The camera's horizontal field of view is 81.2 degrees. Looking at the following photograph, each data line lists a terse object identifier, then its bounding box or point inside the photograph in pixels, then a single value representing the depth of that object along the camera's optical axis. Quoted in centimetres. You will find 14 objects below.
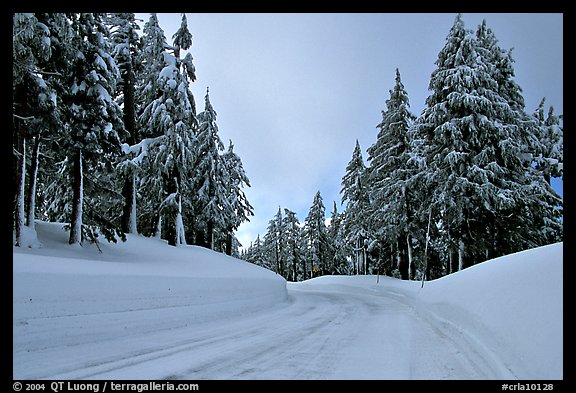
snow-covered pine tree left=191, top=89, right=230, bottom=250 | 2444
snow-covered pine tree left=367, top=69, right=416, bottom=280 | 2412
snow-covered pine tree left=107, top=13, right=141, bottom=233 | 1667
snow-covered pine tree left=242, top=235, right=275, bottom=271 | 6353
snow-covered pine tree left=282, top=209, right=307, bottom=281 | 5359
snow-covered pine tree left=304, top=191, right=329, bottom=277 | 4900
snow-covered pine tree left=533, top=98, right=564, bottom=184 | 1911
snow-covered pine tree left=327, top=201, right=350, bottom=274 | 5056
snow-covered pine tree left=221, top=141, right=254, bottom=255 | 3132
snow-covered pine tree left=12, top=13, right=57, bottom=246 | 876
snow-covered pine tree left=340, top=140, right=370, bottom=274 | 3341
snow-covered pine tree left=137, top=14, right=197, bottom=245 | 1691
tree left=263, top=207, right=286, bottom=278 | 5772
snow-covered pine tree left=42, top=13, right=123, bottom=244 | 1105
